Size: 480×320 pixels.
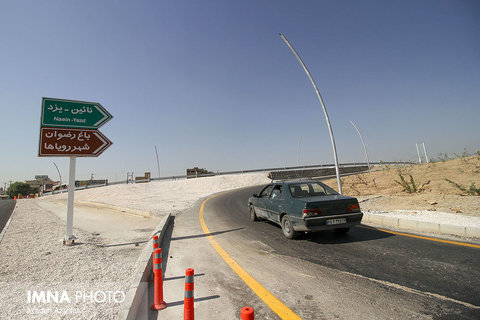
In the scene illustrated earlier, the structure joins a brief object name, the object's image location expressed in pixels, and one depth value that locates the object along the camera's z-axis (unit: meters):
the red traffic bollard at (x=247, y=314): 1.54
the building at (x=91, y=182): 36.12
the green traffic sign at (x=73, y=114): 6.31
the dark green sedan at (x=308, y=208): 5.07
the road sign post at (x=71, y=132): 6.25
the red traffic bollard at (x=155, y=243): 3.42
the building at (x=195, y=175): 31.42
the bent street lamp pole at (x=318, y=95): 10.45
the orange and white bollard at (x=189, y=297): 2.12
